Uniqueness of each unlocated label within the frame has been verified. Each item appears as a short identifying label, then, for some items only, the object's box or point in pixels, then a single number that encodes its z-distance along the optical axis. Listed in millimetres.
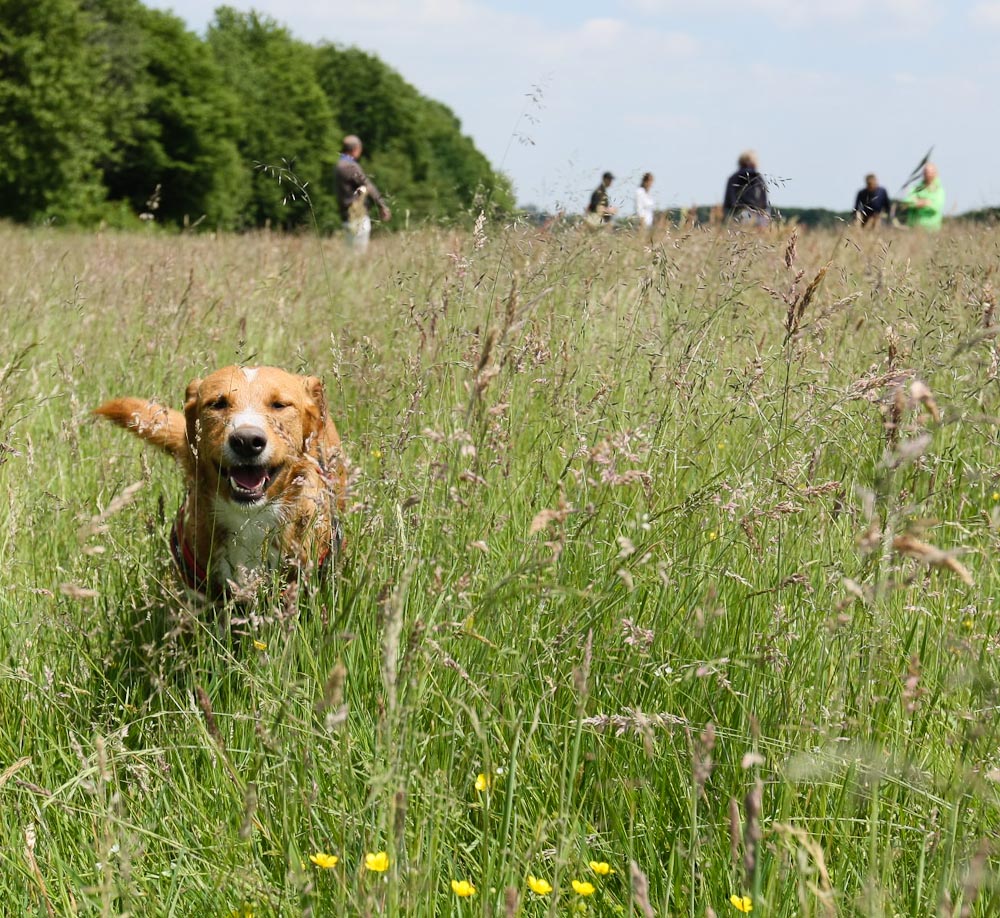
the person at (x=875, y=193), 13734
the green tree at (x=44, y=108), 26219
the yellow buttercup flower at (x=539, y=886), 1355
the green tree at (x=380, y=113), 59062
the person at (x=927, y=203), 11633
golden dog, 2875
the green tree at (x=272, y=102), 46312
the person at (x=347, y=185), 9492
